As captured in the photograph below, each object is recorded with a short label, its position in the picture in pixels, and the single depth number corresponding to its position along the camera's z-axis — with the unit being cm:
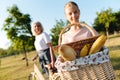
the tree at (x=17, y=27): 762
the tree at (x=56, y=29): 1535
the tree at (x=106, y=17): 1735
